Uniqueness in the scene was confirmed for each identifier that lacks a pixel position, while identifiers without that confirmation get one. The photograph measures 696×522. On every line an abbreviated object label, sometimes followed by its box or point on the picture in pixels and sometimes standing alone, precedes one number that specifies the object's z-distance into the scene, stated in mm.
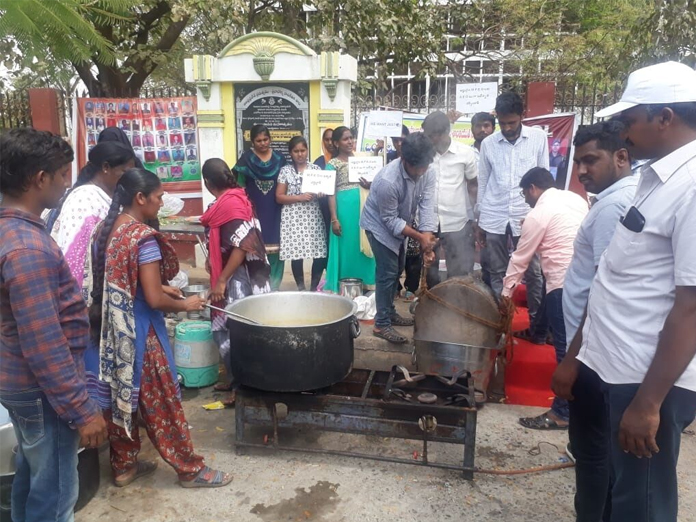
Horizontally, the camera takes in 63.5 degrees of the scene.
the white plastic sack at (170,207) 7082
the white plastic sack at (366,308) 5692
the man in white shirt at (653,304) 1723
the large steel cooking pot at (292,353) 3277
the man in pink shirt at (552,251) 3969
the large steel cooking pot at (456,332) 4301
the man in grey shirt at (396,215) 4766
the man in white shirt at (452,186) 5863
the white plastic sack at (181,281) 5754
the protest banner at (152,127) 8039
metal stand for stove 3322
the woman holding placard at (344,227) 6004
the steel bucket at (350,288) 6051
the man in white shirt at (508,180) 5230
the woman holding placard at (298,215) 5848
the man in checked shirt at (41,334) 1900
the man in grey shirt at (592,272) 2541
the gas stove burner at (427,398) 3404
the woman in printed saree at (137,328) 2908
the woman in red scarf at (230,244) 3957
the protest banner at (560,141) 7191
